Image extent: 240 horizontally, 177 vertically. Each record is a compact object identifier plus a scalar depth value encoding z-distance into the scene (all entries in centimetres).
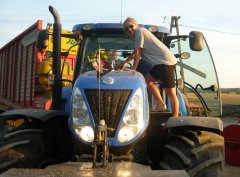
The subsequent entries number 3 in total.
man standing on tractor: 443
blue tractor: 365
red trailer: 987
